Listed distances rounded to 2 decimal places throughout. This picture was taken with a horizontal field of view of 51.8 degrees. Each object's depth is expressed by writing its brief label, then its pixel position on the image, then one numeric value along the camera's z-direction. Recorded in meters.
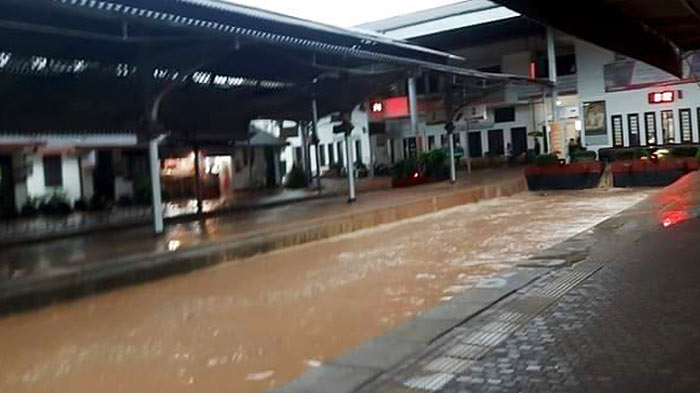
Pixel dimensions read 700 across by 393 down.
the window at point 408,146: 37.57
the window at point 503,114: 34.47
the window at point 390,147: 39.00
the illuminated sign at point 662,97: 27.59
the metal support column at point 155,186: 11.30
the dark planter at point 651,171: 19.20
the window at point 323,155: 39.13
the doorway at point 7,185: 17.73
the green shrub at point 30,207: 17.97
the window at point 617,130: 29.55
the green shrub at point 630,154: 23.66
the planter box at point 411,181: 23.04
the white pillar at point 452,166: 20.70
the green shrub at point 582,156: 25.03
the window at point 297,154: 34.89
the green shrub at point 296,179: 25.42
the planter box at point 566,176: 20.47
